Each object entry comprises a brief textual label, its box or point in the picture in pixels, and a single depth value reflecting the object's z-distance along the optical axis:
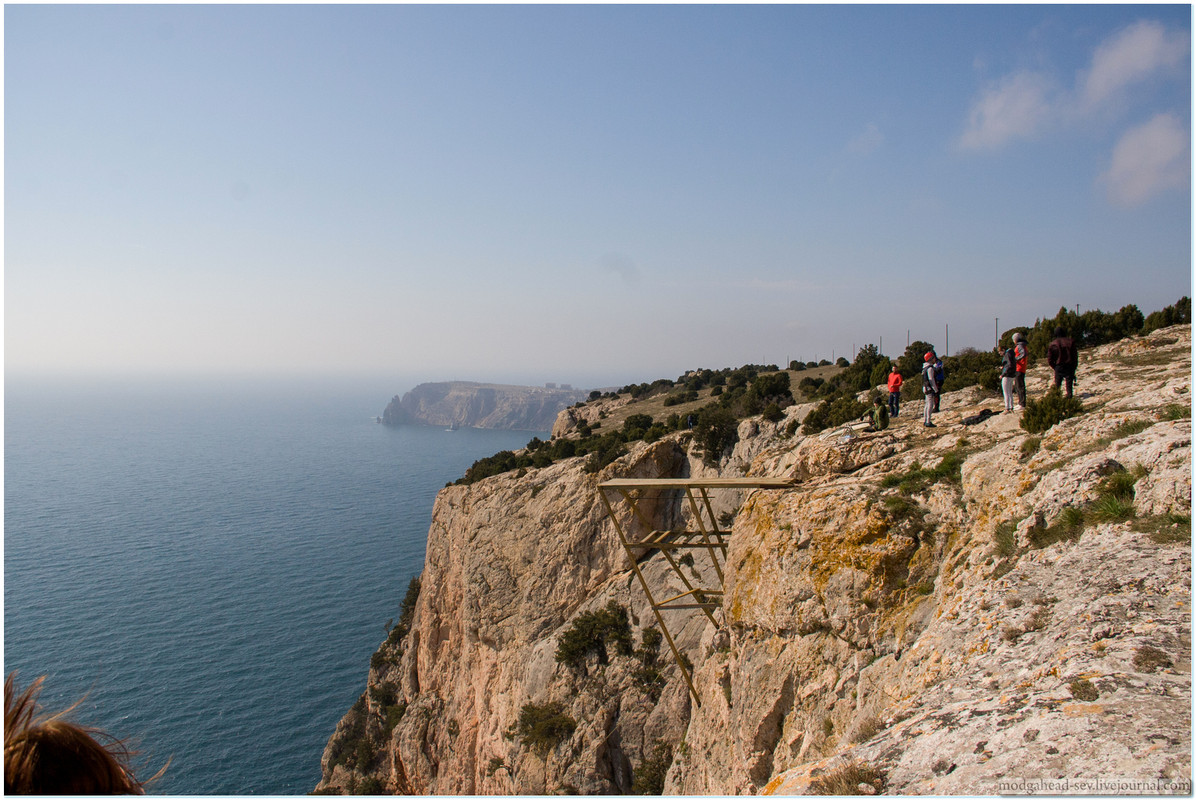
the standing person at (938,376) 14.52
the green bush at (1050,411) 11.09
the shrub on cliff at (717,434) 26.09
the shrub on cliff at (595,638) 24.16
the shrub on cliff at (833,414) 18.84
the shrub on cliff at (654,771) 20.22
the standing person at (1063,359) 12.48
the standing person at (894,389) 15.88
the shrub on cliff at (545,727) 23.30
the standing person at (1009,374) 13.27
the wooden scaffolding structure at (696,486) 13.50
